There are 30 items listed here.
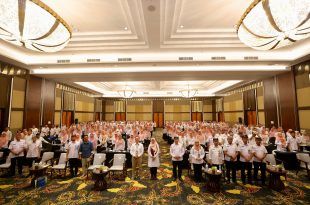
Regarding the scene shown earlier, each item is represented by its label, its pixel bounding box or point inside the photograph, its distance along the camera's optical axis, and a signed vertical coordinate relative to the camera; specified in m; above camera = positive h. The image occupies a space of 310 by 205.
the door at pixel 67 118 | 14.27 -0.06
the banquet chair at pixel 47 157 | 5.78 -1.33
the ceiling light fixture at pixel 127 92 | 16.23 +2.35
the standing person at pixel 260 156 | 5.04 -1.14
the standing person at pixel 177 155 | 5.53 -1.21
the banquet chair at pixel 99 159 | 5.73 -1.39
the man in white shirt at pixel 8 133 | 7.71 -0.69
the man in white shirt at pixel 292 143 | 6.91 -1.06
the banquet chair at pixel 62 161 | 5.60 -1.47
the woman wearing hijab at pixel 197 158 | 5.31 -1.25
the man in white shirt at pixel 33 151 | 6.06 -1.16
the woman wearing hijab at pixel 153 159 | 5.58 -1.35
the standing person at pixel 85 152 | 5.80 -1.15
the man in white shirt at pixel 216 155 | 5.21 -1.15
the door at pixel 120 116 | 23.66 +0.14
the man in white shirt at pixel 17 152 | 5.79 -1.14
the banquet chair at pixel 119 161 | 5.54 -1.44
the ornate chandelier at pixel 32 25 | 2.92 +1.73
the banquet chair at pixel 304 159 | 5.36 -1.33
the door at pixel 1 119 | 8.52 -0.07
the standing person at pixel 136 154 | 5.80 -1.23
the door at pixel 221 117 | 20.42 -0.05
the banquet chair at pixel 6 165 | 5.39 -1.48
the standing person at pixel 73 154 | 5.83 -1.23
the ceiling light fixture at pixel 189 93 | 17.70 +2.45
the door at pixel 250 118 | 13.84 -0.12
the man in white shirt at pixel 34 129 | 9.35 -0.66
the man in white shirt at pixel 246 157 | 5.12 -1.19
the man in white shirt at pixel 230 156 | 5.17 -1.19
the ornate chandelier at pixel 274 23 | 2.73 +1.63
